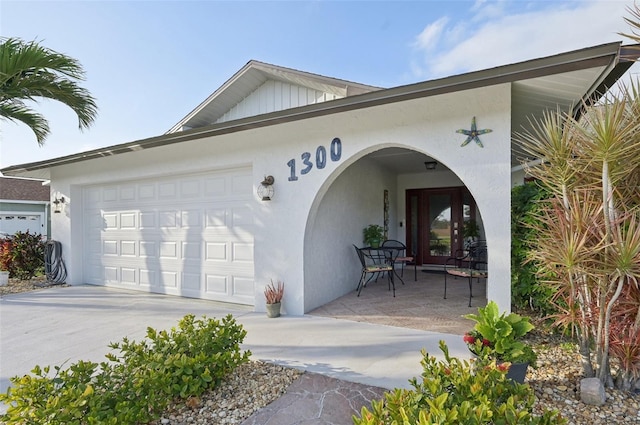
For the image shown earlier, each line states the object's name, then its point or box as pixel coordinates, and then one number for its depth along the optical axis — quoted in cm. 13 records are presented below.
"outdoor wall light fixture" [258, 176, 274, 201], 515
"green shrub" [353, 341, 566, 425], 149
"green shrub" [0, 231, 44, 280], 875
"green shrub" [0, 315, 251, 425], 191
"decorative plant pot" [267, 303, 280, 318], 494
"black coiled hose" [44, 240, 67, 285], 821
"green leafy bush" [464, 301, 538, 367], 248
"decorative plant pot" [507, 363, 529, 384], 247
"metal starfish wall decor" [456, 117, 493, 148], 383
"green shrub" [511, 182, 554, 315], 375
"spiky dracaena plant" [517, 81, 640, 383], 237
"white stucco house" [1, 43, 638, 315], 375
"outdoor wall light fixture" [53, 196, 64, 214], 822
